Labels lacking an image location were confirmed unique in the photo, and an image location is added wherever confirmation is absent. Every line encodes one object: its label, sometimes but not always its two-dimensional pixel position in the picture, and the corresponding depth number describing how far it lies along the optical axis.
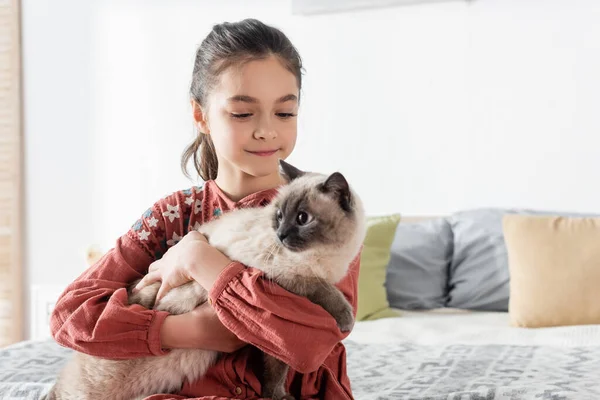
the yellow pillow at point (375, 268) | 2.84
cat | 1.21
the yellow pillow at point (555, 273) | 2.55
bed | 1.65
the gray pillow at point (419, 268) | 3.00
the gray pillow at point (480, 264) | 2.89
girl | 1.17
